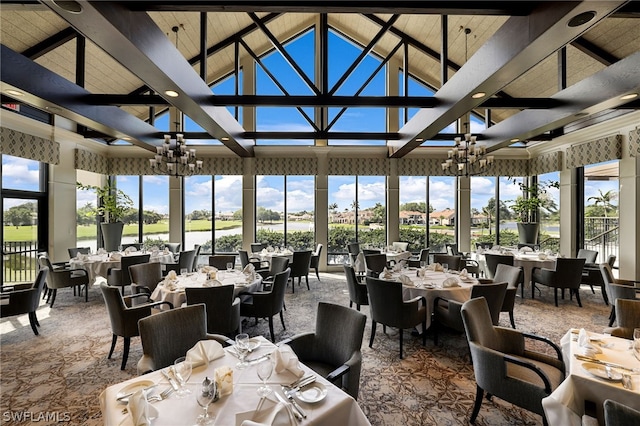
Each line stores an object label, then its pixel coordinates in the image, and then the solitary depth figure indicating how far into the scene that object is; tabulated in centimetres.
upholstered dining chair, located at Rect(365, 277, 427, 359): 338
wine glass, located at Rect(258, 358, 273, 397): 151
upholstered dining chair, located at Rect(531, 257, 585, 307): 502
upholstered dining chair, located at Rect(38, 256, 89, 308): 512
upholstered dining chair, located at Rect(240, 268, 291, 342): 373
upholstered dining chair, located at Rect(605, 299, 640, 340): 252
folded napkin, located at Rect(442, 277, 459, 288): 380
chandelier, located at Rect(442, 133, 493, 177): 538
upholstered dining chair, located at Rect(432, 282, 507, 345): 328
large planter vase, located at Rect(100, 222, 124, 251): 709
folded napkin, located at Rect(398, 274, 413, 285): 390
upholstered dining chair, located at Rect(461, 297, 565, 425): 194
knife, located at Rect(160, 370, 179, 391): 152
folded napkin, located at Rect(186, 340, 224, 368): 176
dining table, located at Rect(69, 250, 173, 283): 558
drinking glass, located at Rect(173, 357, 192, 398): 149
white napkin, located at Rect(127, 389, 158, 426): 124
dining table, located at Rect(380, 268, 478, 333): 369
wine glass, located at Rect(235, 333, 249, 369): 182
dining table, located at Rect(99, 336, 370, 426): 130
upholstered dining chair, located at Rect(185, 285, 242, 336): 316
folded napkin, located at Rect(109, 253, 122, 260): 585
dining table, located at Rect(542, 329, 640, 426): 158
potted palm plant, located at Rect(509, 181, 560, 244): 744
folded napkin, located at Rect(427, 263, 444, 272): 470
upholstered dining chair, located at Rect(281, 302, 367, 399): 207
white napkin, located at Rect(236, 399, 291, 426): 123
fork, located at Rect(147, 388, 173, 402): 144
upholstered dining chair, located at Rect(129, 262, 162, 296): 410
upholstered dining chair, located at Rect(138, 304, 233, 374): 205
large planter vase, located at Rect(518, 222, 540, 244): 744
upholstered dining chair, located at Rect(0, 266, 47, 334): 386
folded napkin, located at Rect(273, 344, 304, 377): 166
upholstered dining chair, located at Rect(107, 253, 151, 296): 523
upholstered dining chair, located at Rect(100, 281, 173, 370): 315
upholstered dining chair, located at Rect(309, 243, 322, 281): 720
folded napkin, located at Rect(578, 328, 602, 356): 194
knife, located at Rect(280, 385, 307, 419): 133
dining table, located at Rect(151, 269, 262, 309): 358
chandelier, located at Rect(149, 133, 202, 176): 544
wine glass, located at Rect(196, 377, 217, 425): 129
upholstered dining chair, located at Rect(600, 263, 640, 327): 354
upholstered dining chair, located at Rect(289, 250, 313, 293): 625
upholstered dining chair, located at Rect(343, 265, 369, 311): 424
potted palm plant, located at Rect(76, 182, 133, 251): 709
